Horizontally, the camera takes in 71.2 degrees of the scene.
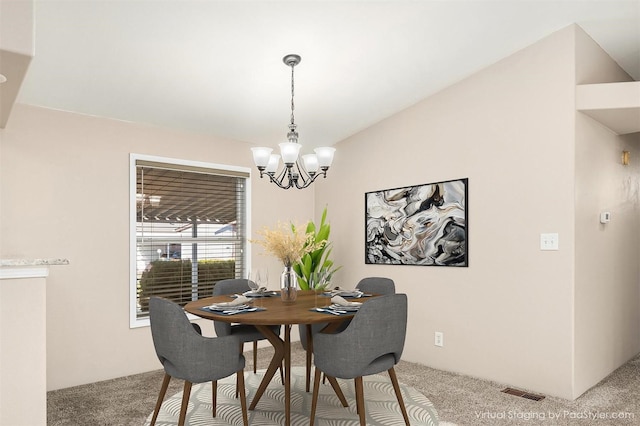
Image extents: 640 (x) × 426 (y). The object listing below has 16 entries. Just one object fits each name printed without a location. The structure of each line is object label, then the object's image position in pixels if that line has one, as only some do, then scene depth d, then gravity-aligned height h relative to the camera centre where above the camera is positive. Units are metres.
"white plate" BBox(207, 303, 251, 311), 2.64 -0.51
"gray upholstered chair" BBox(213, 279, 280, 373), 3.19 -0.78
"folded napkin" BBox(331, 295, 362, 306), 2.78 -0.50
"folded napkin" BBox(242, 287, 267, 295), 3.20 -0.49
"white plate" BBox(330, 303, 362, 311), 2.64 -0.51
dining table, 2.40 -0.53
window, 4.01 -0.06
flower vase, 3.02 -0.44
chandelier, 2.93 +0.45
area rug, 2.87 -1.27
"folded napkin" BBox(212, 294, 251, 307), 2.78 -0.50
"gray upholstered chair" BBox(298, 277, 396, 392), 3.40 -0.54
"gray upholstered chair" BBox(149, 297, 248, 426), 2.38 -0.70
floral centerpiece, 3.01 -0.19
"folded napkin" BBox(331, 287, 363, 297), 3.20 -0.52
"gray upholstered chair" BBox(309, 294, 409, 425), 2.45 -0.68
